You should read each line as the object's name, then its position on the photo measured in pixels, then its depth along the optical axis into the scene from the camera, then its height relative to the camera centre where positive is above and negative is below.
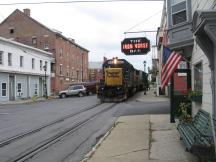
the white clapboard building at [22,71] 49.31 +2.38
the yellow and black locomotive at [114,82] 37.97 +0.64
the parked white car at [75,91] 56.22 -0.21
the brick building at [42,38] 70.00 +8.54
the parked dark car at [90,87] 59.66 +0.32
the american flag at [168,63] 13.70 +0.83
